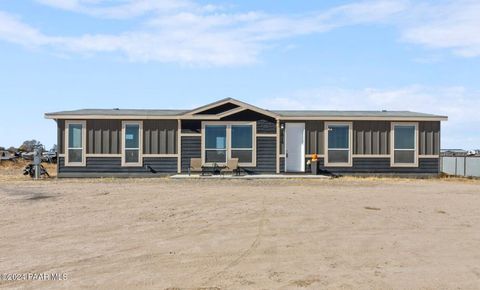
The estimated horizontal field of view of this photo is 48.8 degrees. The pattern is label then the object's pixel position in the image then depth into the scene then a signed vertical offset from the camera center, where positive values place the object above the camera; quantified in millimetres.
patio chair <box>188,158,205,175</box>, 22016 -720
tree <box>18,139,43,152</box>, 49894 +69
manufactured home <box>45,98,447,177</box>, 22344 +380
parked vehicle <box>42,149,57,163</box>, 36244 -768
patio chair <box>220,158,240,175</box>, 21969 -783
